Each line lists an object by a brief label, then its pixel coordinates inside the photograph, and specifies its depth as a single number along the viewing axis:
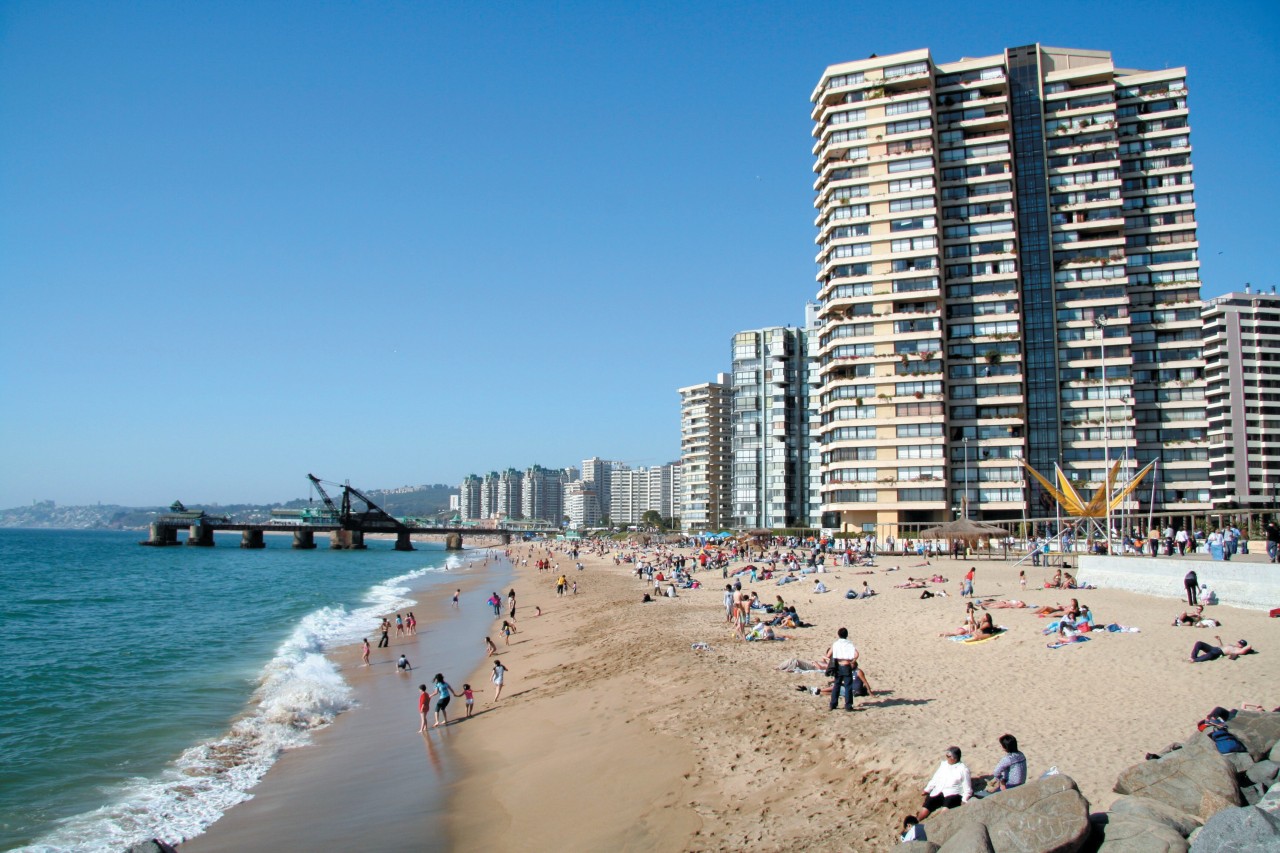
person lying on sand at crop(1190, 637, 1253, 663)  15.07
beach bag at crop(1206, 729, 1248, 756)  9.07
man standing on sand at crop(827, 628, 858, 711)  13.85
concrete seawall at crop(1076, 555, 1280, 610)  20.89
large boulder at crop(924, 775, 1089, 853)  7.25
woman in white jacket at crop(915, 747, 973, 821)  9.04
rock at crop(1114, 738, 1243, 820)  7.85
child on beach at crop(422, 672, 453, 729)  19.30
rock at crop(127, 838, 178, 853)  8.96
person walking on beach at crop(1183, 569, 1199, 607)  21.27
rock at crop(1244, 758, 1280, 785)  8.46
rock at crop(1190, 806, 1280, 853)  6.67
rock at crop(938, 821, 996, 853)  7.30
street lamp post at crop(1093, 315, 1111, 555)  33.97
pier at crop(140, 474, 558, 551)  135.38
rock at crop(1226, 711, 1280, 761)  9.18
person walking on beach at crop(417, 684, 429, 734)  18.56
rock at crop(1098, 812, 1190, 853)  7.05
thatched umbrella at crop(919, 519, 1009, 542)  42.66
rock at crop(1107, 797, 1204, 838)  7.49
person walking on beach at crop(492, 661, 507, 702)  21.50
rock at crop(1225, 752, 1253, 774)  8.76
